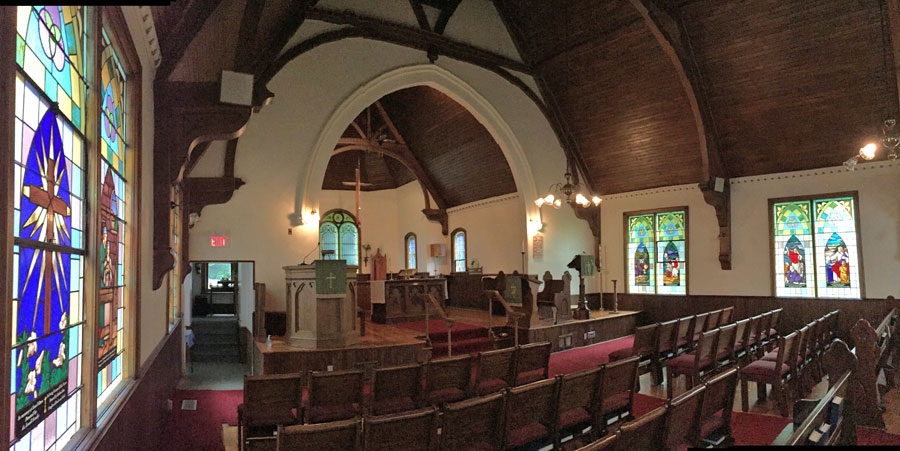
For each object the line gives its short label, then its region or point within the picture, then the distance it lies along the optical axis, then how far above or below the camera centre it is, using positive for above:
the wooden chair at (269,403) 3.48 -1.00
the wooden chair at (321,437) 2.23 -0.79
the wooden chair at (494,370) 4.01 -0.94
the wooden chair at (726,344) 5.39 -1.03
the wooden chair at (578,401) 3.21 -0.97
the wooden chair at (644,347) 5.41 -1.04
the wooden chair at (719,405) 3.05 -0.98
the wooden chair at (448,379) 3.77 -0.94
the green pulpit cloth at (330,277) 6.02 -0.22
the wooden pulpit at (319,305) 6.06 -0.56
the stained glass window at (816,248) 8.57 -0.01
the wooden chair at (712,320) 6.78 -0.96
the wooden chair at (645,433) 2.18 -0.82
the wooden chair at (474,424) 2.66 -0.91
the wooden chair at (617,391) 3.53 -1.00
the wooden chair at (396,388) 3.60 -0.95
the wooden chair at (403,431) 2.40 -0.85
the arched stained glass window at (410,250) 15.53 +0.20
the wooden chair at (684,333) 6.19 -1.03
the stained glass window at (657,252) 10.54 -0.01
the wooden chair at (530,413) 2.94 -0.95
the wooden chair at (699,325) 6.74 -1.02
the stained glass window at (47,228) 1.50 +0.12
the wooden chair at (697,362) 4.86 -1.12
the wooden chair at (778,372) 4.41 -1.11
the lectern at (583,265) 10.23 -0.24
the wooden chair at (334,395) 3.50 -0.96
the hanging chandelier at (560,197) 8.79 +1.13
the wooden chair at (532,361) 4.35 -0.93
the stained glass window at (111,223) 2.51 +0.22
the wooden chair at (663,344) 5.69 -1.07
